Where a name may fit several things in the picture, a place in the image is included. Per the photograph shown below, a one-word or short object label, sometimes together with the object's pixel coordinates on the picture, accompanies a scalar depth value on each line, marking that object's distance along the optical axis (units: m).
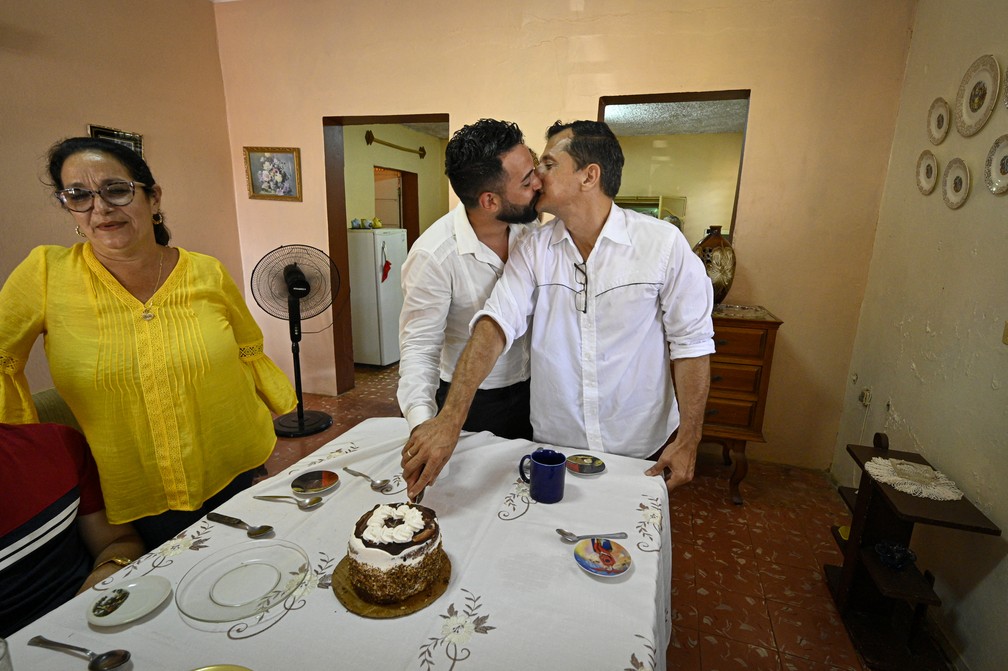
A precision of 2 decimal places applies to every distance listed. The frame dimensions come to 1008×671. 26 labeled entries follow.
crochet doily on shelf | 1.71
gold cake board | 0.83
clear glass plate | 0.83
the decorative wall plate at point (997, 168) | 1.73
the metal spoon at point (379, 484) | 1.23
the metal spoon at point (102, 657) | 0.71
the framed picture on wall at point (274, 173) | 3.96
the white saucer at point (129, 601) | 0.79
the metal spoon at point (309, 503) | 1.14
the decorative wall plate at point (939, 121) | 2.19
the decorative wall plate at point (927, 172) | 2.25
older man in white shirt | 1.47
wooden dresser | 2.73
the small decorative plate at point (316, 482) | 1.20
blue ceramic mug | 1.14
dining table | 0.75
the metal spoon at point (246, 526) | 1.04
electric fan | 3.45
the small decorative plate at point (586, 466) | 1.30
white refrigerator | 4.98
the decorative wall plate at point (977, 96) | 1.85
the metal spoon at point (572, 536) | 1.01
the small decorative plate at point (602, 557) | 0.92
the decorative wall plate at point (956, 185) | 1.97
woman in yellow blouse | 1.34
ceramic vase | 2.94
